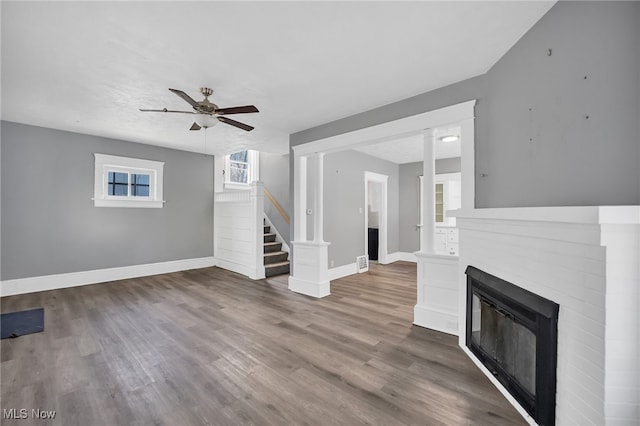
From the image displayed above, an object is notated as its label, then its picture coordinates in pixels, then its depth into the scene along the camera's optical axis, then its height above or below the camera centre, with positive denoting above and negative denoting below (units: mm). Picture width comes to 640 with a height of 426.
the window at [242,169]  7371 +1228
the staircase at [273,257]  5512 -1003
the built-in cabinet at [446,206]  6199 +161
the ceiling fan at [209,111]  2654 +1028
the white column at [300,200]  4500 +206
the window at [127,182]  4910 +584
